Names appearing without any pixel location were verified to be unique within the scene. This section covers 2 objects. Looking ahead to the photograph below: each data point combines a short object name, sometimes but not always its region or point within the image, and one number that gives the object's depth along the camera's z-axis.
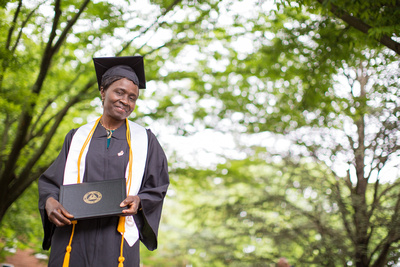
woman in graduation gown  2.48
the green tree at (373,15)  3.89
